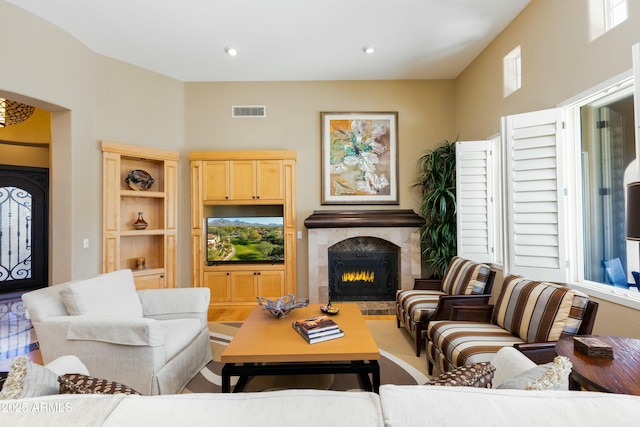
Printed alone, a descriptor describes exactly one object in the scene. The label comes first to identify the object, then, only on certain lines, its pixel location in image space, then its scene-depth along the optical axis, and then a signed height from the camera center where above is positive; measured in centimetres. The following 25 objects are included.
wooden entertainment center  459 +30
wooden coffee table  195 -88
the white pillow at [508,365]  116 -59
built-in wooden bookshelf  408 +7
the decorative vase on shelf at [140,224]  439 -6
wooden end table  126 -71
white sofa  73 -48
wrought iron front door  561 -13
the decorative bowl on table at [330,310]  272 -84
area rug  236 -132
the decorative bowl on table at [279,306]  264 -78
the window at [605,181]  239 +27
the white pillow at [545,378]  91 -50
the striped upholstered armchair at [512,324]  187 -77
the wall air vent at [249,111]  491 +172
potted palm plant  438 +9
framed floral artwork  486 +92
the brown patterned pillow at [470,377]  99 -53
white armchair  206 -82
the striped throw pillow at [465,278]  291 -63
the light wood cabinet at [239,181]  462 +56
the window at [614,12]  227 +153
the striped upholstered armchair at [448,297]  274 -78
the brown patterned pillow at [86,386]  95 -52
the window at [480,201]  398 +19
